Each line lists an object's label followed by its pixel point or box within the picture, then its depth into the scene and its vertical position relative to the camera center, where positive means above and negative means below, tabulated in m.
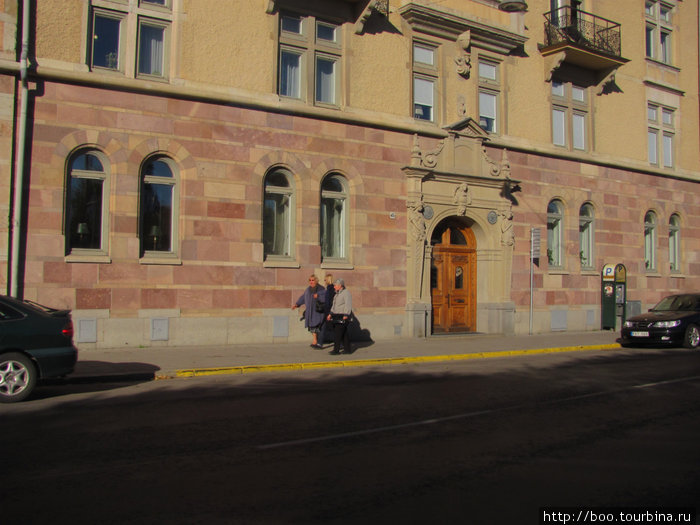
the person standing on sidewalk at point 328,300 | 15.78 -0.03
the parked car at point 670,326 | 17.14 -0.63
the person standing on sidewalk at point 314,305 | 15.64 -0.15
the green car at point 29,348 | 9.08 -0.74
